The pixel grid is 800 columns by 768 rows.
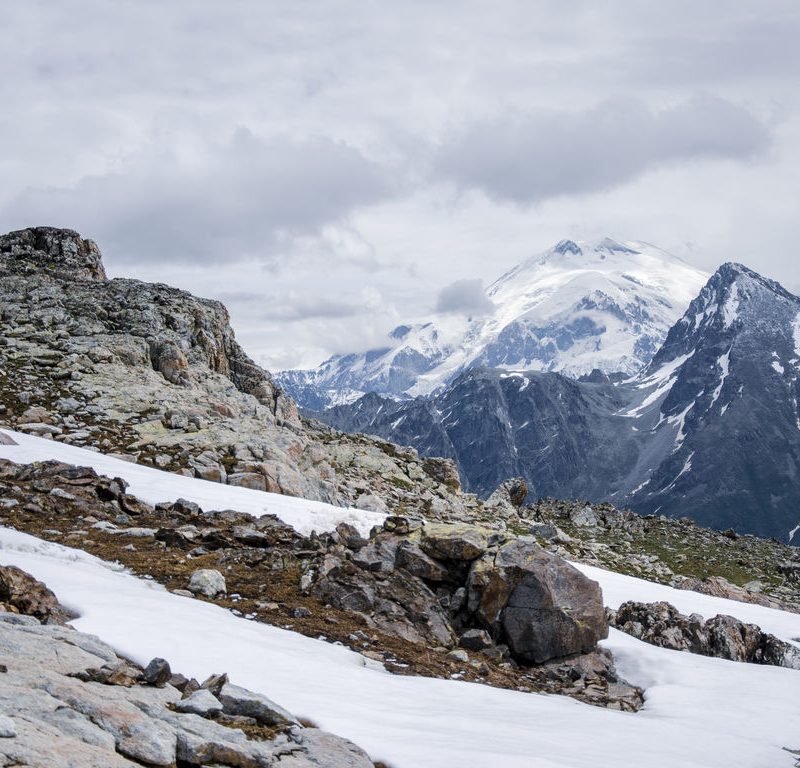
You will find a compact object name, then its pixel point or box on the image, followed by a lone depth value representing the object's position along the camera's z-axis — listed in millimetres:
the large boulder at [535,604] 19406
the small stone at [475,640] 19047
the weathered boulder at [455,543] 21312
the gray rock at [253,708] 9656
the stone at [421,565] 21266
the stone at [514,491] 79106
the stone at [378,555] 21000
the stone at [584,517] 70312
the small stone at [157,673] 9891
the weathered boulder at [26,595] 11969
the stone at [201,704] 9281
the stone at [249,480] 33906
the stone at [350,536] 23017
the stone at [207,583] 17250
